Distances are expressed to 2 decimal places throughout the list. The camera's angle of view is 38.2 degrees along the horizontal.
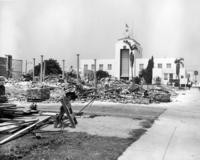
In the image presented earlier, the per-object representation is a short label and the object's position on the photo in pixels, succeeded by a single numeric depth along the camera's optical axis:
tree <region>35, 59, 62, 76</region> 79.73
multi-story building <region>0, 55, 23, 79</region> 40.38
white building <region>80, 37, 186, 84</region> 97.94
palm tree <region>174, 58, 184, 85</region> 80.14
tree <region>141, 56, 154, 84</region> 90.62
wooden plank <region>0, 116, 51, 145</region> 7.80
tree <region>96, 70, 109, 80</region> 94.06
